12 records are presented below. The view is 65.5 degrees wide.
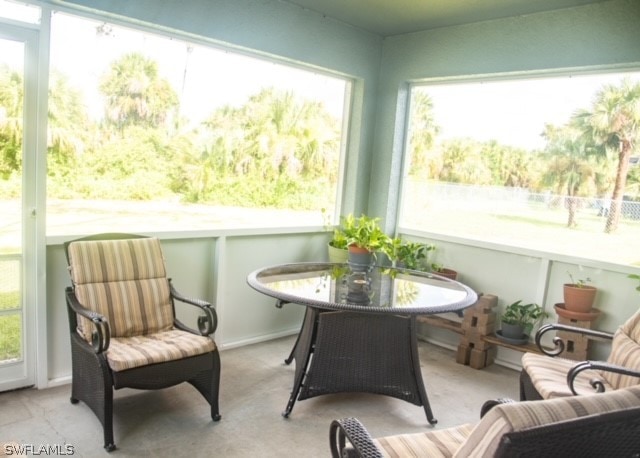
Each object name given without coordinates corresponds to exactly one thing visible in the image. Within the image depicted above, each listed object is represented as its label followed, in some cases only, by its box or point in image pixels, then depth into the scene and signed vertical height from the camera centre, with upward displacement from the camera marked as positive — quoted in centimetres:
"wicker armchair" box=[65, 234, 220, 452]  244 -96
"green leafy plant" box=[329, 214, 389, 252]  350 -45
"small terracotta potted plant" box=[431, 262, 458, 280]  408 -74
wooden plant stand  375 -113
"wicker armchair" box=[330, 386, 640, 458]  113 -55
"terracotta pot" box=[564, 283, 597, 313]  336 -71
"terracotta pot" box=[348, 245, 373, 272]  333 -56
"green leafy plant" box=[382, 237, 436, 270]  419 -63
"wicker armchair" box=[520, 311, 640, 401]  227 -91
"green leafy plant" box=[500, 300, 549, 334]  367 -93
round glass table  282 -97
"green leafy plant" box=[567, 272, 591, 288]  350 -63
